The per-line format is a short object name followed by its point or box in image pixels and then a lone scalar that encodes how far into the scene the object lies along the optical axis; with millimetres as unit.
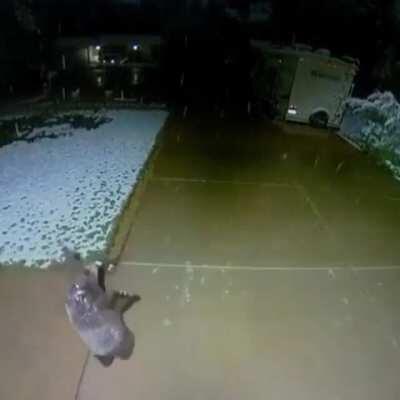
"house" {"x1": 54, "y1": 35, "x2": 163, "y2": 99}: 21578
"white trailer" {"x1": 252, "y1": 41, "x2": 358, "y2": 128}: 14039
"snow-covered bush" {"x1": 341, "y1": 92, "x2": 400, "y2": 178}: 10766
